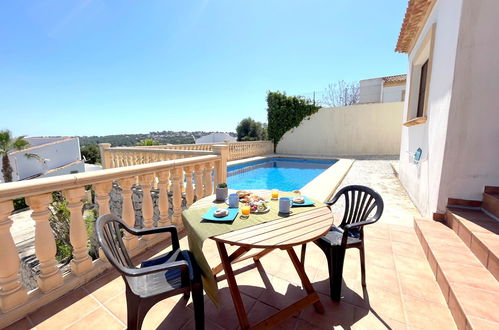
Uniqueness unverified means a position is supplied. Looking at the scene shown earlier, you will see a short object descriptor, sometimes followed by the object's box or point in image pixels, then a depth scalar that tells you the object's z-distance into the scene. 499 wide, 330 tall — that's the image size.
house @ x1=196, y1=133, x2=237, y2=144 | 29.45
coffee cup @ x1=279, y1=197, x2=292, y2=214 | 1.57
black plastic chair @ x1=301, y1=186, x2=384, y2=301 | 1.60
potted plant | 1.91
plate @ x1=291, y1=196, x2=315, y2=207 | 1.75
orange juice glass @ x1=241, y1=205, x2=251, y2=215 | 1.54
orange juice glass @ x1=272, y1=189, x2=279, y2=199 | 1.96
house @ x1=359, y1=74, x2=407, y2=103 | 15.23
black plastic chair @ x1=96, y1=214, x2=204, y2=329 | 1.03
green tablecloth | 1.25
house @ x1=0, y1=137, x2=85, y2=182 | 18.66
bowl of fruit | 1.61
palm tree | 13.53
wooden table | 1.17
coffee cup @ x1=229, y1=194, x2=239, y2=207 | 1.70
